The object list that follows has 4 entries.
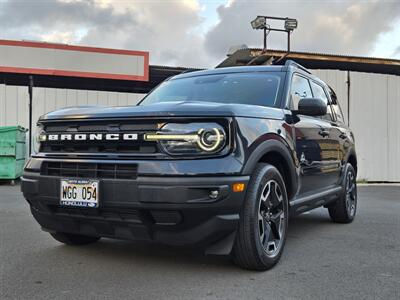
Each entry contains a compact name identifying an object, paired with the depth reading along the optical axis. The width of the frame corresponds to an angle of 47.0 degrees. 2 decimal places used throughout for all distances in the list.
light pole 14.35
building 13.04
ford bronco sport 3.11
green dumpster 11.10
